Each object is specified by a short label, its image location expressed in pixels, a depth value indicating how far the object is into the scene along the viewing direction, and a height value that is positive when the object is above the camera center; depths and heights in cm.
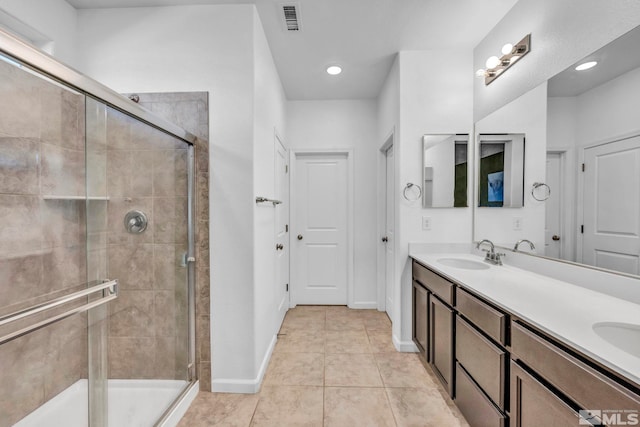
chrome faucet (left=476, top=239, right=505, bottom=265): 204 -34
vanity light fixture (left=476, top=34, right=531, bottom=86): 189 +111
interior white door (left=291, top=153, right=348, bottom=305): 360 -26
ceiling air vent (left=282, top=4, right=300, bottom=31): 192 +142
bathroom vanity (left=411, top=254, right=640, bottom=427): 80 -52
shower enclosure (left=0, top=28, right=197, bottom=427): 124 -20
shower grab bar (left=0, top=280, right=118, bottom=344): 89 -36
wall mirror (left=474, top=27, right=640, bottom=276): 124 +26
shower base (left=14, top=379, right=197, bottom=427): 134 -104
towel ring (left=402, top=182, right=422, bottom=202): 247 +15
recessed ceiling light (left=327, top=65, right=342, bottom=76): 274 +142
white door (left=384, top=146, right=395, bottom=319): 315 -27
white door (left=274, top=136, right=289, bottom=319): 287 -19
